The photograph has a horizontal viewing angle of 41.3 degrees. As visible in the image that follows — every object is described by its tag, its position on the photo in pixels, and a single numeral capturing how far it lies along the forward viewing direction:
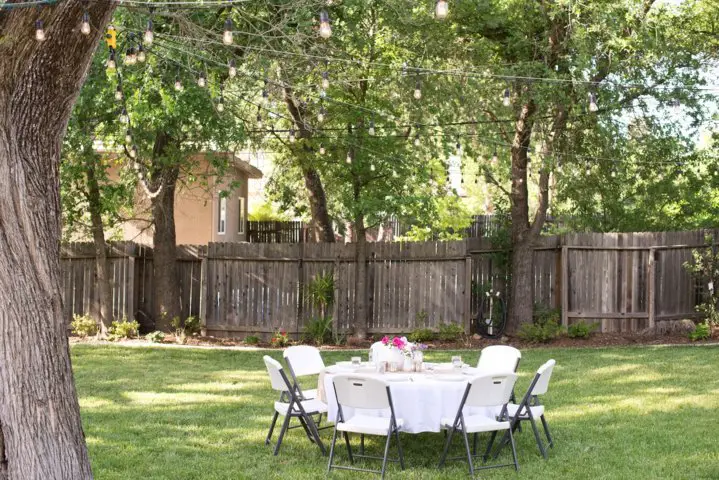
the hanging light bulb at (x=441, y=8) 5.94
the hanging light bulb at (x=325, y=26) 6.32
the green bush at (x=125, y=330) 17.30
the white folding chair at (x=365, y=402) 7.28
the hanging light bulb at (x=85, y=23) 5.82
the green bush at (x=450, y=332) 16.66
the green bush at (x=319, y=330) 17.09
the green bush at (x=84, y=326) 17.73
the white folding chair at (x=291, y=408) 8.08
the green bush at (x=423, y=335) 16.75
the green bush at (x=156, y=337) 16.91
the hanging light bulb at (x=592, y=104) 11.23
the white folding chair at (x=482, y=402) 7.41
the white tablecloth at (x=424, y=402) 7.71
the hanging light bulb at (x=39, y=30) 5.71
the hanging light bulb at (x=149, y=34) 7.52
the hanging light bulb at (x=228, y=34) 7.18
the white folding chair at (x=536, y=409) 7.89
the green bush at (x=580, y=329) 16.20
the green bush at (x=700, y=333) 15.48
